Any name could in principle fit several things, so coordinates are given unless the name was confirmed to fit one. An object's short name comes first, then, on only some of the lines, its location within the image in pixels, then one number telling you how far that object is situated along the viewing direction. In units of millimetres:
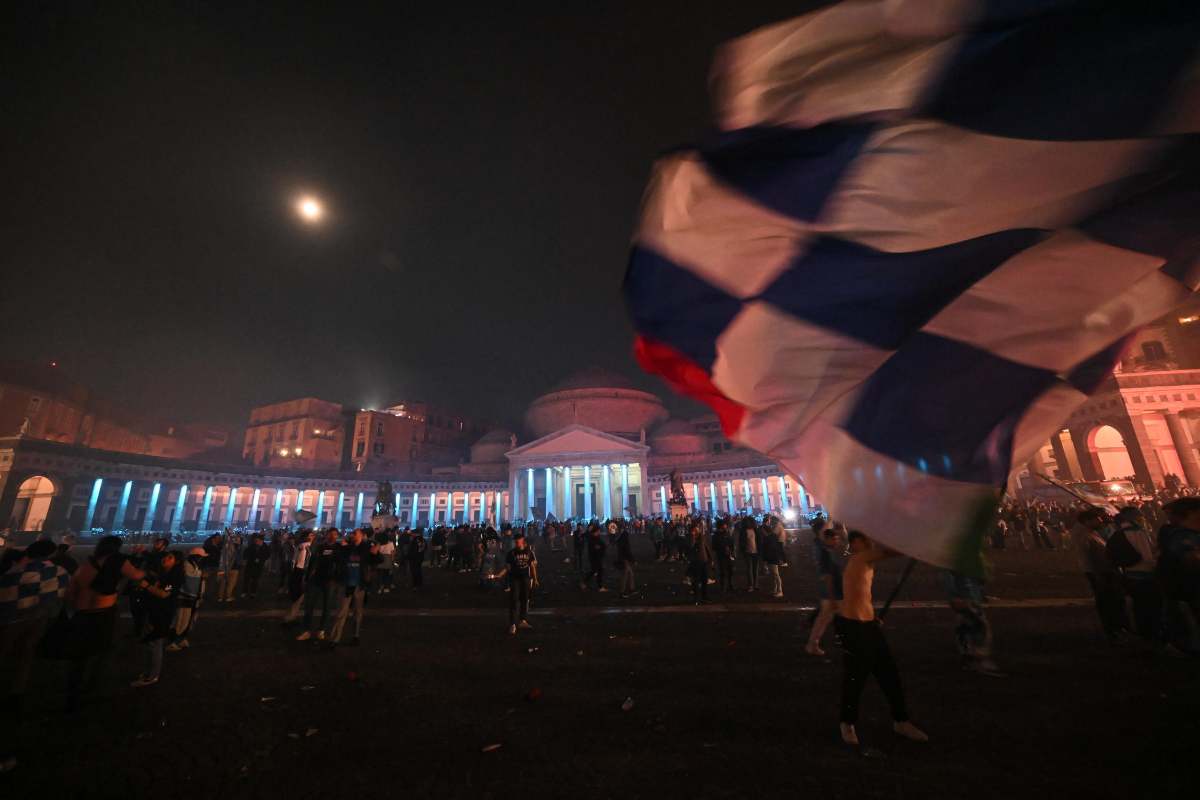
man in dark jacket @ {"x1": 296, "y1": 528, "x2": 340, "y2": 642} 9141
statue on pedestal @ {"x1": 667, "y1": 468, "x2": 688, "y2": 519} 29891
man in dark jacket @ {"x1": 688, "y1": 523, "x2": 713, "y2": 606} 12305
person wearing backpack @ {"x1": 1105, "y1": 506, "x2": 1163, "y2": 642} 7062
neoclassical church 46031
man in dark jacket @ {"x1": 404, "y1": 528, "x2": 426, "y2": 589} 16828
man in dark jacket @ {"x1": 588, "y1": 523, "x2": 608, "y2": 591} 14617
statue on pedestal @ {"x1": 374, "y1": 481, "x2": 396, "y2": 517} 49556
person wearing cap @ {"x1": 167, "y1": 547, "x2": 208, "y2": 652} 7816
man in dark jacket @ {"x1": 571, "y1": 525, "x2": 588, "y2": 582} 18153
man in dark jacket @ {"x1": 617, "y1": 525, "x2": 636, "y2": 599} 13914
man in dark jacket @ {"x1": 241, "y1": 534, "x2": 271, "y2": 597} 15267
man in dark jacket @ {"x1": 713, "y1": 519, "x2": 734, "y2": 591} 13052
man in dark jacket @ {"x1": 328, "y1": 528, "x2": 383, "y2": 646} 8938
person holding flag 4355
